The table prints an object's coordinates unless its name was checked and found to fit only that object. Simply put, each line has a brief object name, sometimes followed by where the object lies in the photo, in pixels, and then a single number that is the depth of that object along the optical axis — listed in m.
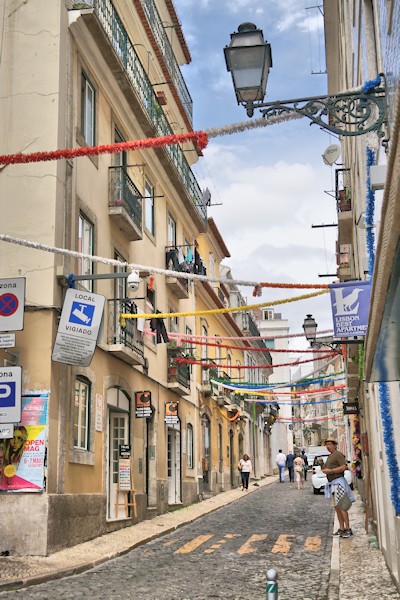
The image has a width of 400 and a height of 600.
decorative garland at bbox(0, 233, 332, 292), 10.57
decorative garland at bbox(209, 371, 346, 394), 21.44
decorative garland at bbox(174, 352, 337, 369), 21.88
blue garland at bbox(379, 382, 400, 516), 7.92
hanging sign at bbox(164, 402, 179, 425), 20.83
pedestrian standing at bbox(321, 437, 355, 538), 12.89
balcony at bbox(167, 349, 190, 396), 21.93
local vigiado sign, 12.49
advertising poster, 12.09
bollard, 4.17
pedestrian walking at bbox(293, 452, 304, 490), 31.30
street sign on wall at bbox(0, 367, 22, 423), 11.81
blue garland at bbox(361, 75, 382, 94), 6.45
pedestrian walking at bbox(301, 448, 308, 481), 39.16
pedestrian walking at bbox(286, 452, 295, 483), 38.12
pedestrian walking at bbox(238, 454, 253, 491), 30.72
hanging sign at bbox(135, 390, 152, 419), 17.56
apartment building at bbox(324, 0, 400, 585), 3.92
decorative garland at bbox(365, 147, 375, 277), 8.31
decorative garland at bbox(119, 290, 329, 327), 11.70
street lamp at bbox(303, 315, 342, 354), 20.20
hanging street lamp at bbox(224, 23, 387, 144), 6.57
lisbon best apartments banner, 9.91
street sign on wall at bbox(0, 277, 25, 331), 11.93
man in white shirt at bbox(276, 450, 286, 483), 37.22
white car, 27.61
